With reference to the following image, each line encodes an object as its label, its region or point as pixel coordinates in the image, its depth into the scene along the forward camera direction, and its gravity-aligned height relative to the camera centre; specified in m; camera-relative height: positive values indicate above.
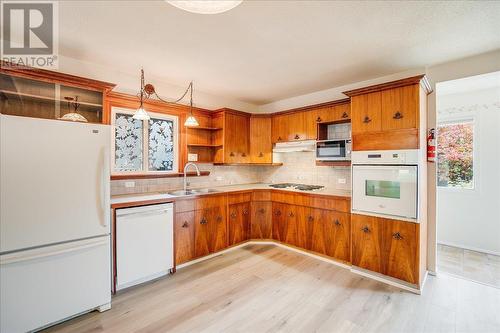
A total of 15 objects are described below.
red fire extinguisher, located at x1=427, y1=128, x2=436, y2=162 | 2.82 +0.25
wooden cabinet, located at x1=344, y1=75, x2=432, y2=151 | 2.55 +0.62
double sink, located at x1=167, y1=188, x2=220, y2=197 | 3.51 -0.41
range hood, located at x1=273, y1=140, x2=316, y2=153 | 3.89 +0.36
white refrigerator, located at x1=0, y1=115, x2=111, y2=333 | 1.79 -0.48
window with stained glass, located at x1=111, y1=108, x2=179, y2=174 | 3.17 +0.34
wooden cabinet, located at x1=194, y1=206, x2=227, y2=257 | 3.29 -0.97
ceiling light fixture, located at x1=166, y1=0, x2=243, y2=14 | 1.27 +0.91
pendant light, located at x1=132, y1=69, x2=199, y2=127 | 3.13 +1.05
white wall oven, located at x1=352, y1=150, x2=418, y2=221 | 2.56 -0.21
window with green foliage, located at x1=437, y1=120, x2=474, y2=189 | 3.72 +0.21
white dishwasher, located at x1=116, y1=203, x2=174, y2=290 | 2.51 -0.91
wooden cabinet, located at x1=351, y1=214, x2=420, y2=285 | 2.55 -0.96
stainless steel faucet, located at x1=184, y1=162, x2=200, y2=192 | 3.57 -0.10
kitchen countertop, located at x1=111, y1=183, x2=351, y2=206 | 2.77 -0.40
